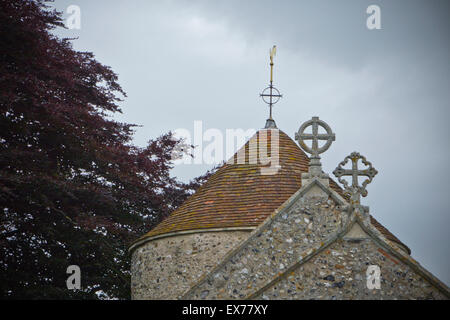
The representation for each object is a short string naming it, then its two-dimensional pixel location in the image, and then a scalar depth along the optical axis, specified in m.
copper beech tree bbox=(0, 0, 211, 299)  31.39
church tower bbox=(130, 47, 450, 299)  15.70
